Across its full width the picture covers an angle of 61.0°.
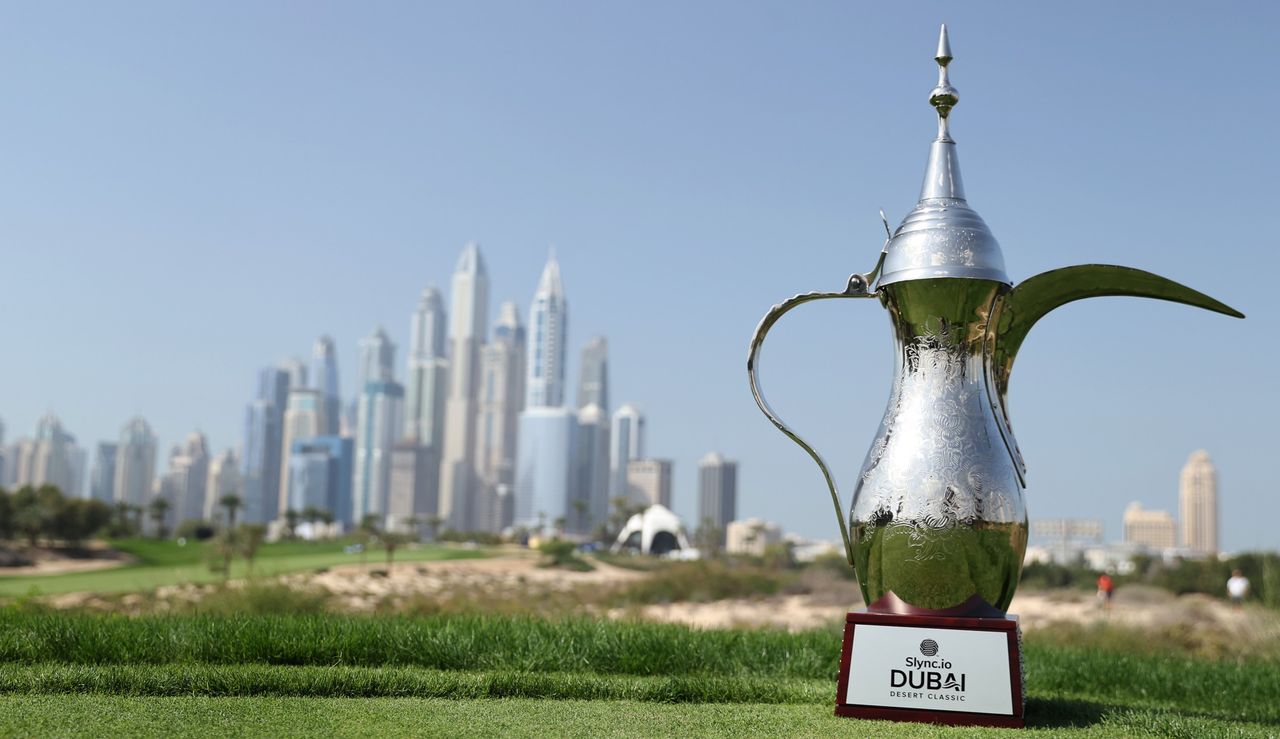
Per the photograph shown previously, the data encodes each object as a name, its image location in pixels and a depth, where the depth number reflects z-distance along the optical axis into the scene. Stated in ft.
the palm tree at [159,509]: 257.14
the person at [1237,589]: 66.23
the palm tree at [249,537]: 111.59
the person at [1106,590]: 71.75
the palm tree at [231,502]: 216.54
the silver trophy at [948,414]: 13.60
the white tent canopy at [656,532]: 243.60
